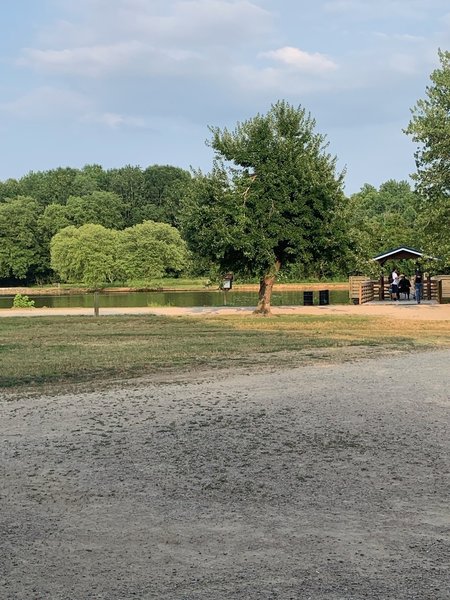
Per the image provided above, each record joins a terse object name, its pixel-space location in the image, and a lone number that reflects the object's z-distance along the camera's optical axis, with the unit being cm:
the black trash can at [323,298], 3822
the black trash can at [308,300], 3812
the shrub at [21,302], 4052
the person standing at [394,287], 4240
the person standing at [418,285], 3894
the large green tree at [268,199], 2817
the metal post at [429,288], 4225
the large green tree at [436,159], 3011
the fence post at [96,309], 3034
